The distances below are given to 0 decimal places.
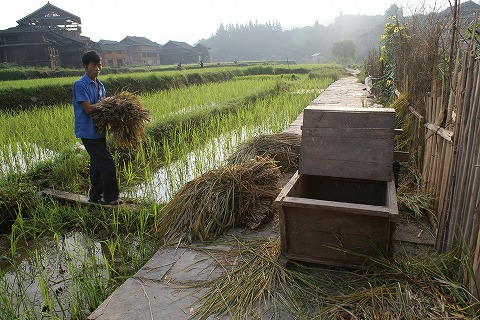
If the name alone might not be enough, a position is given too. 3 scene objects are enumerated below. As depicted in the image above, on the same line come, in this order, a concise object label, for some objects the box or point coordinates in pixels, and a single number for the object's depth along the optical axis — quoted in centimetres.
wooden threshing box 210
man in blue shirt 337
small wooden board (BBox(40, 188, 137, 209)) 361
